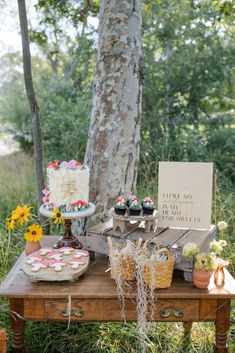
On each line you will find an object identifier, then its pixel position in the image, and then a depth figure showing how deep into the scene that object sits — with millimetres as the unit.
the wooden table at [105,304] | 1952
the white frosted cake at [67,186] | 2182
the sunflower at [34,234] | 2207
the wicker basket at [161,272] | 1947
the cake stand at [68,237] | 2227
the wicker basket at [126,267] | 1996
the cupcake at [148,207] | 2221
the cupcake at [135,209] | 2213
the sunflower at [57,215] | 2139
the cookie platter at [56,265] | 1980
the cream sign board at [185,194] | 2266
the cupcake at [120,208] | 2219
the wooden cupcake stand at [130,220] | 2205
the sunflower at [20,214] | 2252
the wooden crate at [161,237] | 2051
